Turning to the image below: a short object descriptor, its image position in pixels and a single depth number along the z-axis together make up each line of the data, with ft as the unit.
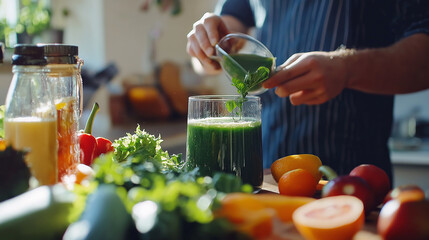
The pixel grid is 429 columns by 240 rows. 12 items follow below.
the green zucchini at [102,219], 1.61
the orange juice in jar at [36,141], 2.34
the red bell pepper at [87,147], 3.11
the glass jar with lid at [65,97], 2.65
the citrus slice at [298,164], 3.16
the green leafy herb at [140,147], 3.27
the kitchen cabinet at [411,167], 8.00
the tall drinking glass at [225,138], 2.99
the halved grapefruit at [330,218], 1.94
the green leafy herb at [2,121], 3.03
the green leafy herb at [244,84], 2.96
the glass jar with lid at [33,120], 2.34
